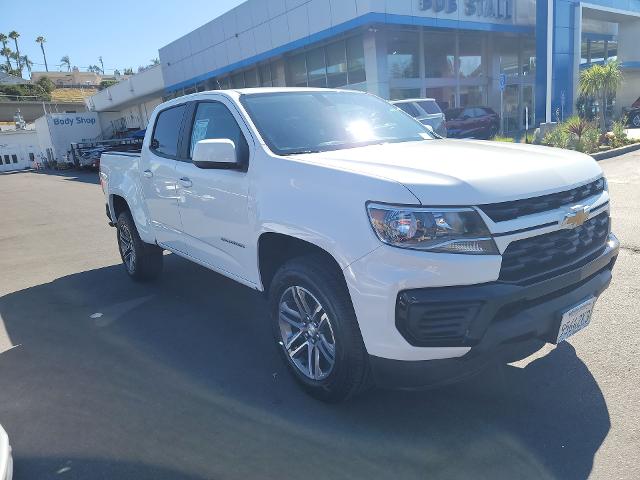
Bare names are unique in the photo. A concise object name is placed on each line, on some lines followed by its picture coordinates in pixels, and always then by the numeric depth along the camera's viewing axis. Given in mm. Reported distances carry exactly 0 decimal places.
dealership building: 22000
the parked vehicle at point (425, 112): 15070
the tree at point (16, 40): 125625
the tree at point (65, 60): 158300
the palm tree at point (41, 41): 138275
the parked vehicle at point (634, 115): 28188
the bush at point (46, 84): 96312
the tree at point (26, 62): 132625
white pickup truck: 2467
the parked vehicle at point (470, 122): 21172
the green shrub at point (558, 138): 14078
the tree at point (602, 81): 19469
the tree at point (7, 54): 125625
